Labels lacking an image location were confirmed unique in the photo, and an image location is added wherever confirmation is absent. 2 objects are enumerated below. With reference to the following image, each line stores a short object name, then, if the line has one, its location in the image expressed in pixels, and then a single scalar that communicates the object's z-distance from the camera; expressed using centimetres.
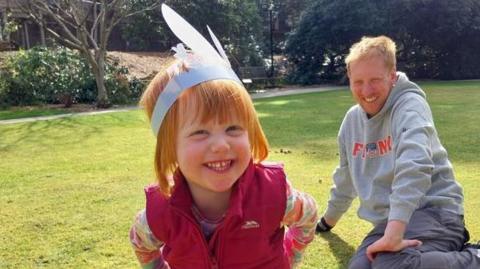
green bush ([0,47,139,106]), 1366
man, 234
